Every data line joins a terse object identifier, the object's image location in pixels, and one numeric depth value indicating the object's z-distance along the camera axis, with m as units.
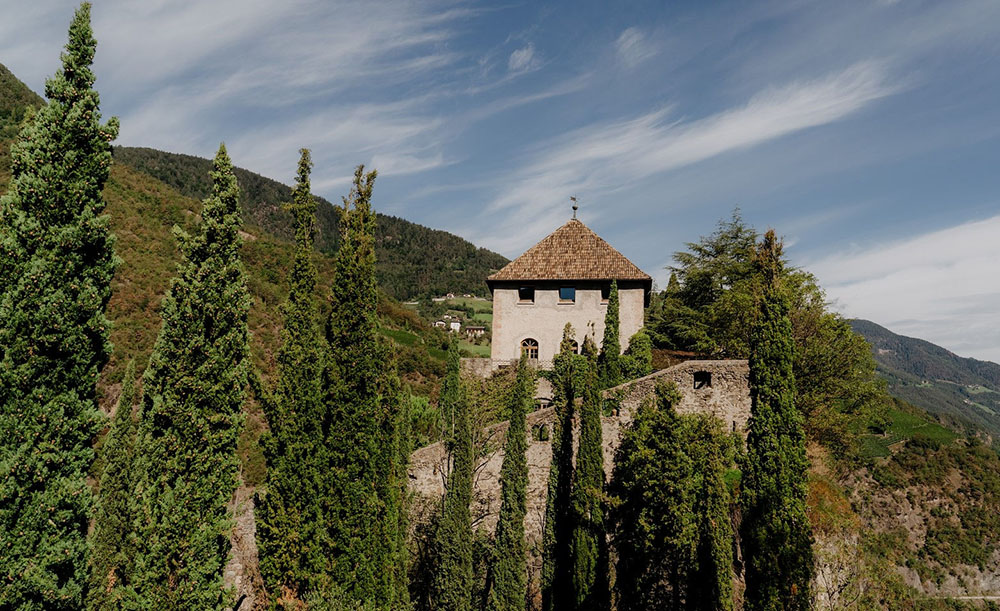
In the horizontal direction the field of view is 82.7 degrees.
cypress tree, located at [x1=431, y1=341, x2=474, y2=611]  16.67
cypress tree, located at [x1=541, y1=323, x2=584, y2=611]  17.58
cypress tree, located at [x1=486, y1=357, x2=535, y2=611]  17.27
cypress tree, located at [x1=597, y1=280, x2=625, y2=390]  23.03
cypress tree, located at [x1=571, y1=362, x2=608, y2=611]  16.84
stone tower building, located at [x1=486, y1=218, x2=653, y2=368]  26.80
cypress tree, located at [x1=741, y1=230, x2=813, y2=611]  12.77
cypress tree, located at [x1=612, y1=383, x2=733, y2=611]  15.03
